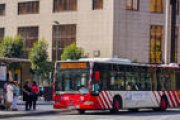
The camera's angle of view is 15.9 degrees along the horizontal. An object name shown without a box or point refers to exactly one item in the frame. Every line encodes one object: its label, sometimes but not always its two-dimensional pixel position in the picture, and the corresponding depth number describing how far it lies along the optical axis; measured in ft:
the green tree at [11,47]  243.95
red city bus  107.55
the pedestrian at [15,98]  111.99
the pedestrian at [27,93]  113.19
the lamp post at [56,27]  253.94
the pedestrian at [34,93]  114.83
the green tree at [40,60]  238.48
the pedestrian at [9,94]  110.11
